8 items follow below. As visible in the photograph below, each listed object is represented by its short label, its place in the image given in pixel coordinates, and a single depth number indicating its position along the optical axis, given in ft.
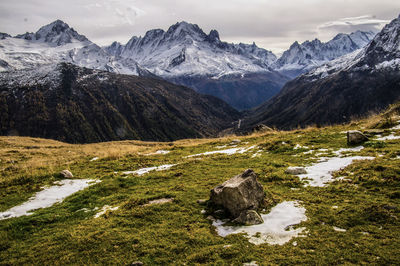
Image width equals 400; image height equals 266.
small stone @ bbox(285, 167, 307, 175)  50.58
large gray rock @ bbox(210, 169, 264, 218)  36.40
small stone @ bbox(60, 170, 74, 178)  59.93
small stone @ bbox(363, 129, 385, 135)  65.74
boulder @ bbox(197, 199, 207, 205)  41.05
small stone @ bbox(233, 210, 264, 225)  34.35
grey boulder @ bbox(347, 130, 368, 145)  61.26
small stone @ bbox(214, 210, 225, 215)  37.55
